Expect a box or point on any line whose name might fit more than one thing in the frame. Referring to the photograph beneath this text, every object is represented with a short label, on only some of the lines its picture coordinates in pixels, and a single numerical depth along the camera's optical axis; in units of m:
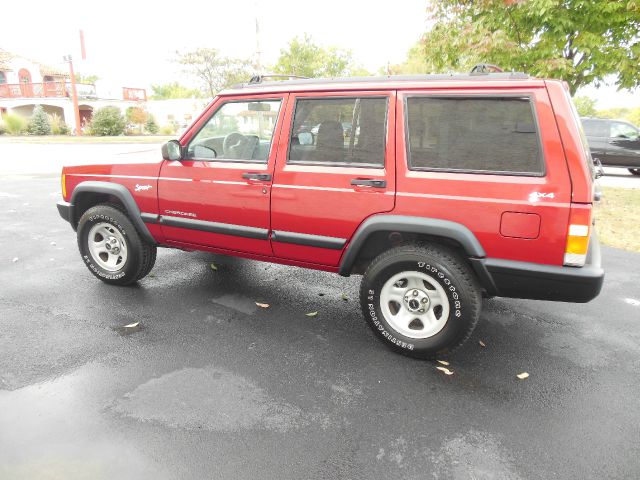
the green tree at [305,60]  32.62
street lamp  33.32
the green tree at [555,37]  6.72
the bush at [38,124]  32.91
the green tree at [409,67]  36.45
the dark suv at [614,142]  13.52
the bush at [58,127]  34.24
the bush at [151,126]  38.16
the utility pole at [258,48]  21.11
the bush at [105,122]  33.88
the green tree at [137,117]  38.66
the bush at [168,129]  39.35
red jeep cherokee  2.75
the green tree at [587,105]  59.88
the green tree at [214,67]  41.38
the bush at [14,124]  33.12
